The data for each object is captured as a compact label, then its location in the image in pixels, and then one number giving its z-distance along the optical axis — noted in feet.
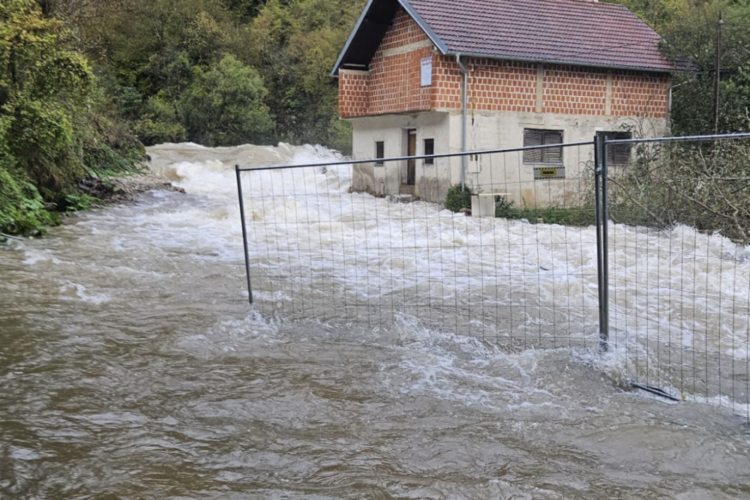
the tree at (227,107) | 112.06
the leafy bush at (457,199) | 54.70
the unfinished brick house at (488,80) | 58.85
